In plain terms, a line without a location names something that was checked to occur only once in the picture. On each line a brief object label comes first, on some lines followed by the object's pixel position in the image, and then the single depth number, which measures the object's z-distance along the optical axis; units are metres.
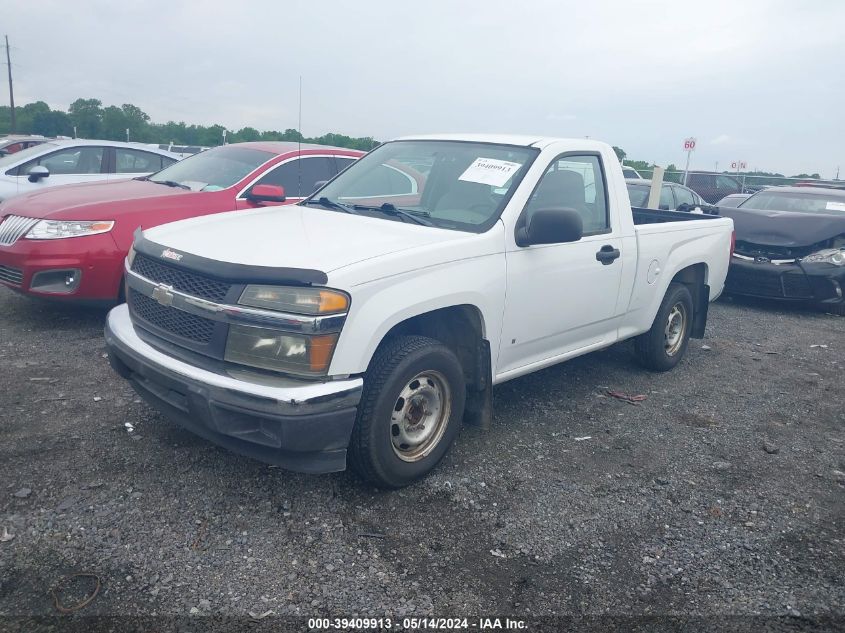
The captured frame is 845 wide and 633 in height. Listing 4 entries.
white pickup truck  3.00
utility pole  45.33
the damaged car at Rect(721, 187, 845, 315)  8.45
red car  5.46
